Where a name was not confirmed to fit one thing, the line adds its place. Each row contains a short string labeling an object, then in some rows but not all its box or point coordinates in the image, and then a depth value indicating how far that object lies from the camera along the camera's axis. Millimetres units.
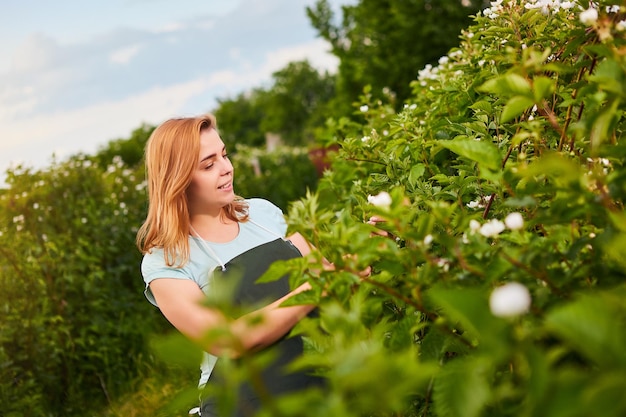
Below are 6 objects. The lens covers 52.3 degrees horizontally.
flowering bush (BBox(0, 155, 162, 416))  5191
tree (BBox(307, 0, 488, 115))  12797
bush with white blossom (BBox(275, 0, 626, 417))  766
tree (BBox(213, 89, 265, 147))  64344
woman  2193
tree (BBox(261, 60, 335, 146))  57562
